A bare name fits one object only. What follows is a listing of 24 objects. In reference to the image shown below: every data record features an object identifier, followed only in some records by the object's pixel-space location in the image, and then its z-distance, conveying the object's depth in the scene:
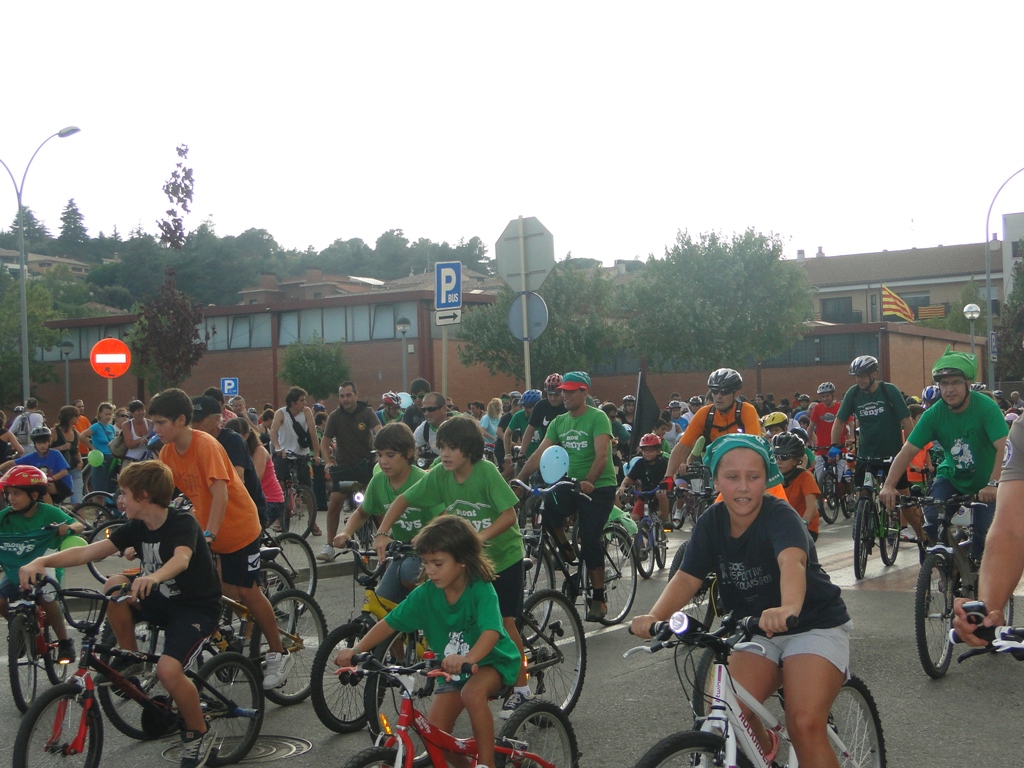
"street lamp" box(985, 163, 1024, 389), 35.34
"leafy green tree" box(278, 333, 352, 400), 46.84
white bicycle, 3.26
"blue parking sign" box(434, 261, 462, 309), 13.81
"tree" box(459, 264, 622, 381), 48.94
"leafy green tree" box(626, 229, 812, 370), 49.78
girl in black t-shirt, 3.60
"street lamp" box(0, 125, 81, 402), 26.69
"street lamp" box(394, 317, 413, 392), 31.28
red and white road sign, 20.50
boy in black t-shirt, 5.16
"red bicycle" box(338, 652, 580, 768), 3.65
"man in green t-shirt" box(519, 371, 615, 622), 8.40
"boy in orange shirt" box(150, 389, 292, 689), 6.25
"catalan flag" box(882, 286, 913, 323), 58.66
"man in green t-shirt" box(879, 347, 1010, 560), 7.60
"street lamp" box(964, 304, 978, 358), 34.28
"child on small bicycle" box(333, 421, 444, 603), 6.34
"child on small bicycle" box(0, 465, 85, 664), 6.83
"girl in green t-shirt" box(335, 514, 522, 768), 4.20
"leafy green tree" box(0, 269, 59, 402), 54.34
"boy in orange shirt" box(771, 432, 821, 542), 8.41
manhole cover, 5.63
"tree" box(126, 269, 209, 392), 36.19
